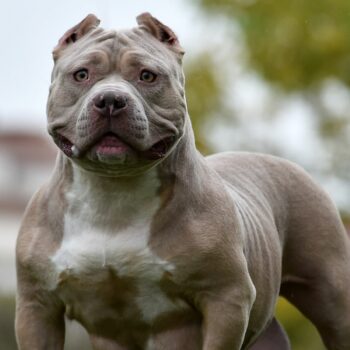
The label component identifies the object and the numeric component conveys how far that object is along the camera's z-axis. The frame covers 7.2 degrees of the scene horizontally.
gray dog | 12.25
